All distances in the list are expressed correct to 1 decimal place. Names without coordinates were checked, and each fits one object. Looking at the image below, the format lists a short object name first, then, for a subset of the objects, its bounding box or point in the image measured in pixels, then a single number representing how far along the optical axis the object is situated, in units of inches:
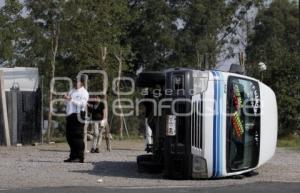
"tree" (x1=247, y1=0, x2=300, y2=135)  1138.2
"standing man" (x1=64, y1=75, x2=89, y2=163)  633.6
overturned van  525.0
